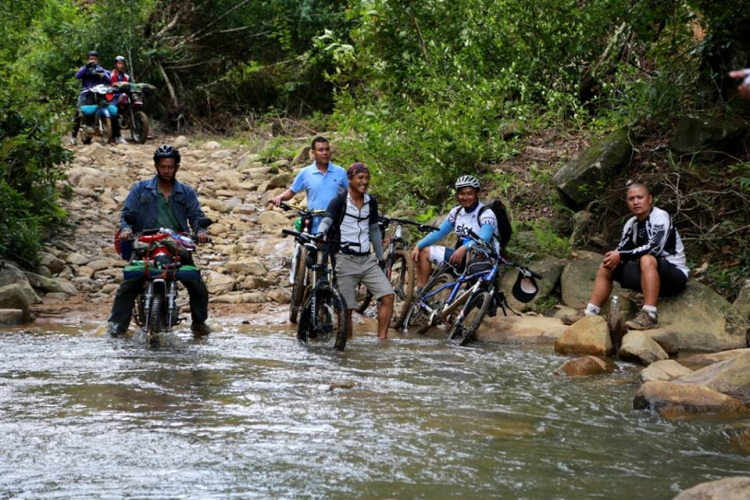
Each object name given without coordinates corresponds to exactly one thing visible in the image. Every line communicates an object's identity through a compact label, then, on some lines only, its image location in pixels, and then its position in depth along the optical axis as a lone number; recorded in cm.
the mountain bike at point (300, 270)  1853
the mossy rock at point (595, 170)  2102
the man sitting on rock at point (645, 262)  1610
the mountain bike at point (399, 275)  1871
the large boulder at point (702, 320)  1583
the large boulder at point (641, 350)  1451
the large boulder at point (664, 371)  1249
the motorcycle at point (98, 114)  3671
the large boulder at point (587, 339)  1511
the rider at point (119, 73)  3739
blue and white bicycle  1692
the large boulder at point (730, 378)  1096
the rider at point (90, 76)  3649
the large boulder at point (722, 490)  634
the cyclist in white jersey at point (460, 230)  1781
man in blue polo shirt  1882
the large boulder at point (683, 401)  1041
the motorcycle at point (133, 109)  3720
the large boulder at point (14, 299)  1876
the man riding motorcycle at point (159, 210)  1560
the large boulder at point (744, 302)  1650
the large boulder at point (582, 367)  1335
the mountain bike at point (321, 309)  1539
